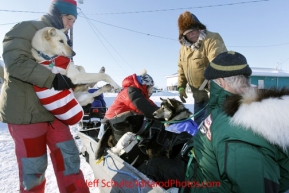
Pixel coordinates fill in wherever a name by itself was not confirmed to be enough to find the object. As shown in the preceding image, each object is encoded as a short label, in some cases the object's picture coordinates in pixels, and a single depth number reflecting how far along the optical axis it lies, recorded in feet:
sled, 4.49
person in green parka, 2.66
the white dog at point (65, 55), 5.91
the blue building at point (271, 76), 70.23
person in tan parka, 8.62
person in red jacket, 8.01
